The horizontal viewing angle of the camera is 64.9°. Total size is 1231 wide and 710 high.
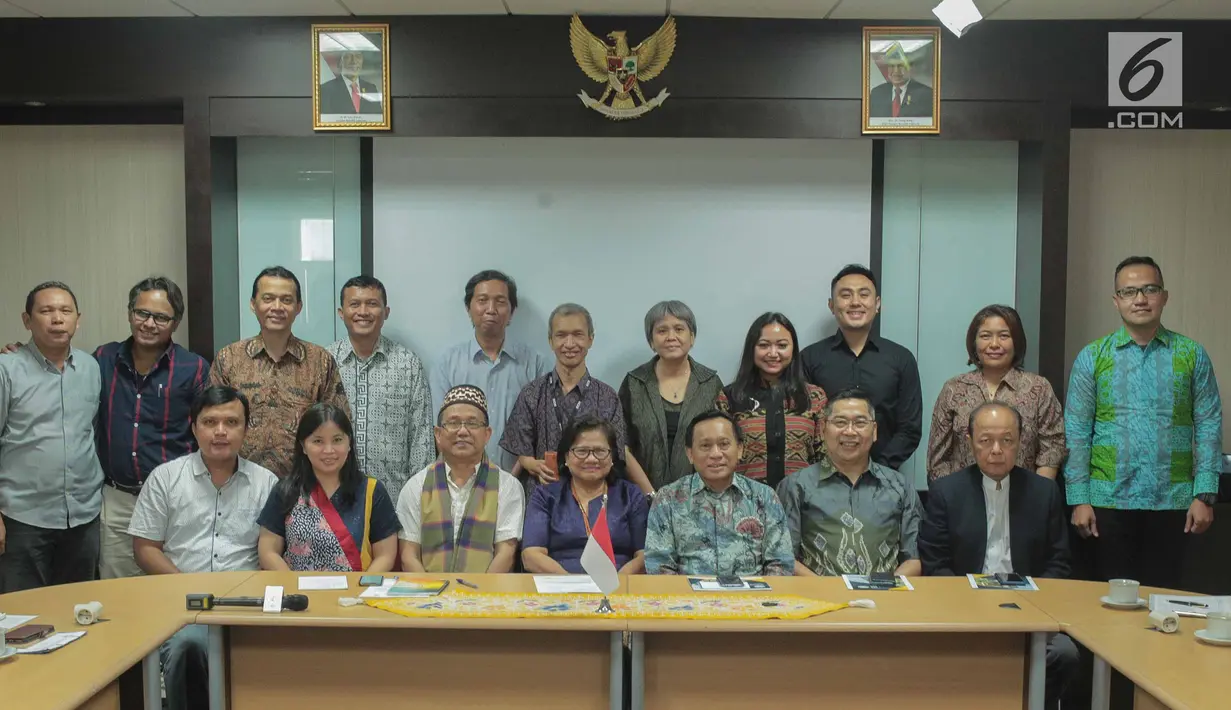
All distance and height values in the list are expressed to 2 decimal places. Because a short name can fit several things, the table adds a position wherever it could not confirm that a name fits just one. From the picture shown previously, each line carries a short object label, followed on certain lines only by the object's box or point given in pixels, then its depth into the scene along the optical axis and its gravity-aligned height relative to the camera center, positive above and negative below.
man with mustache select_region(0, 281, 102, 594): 3.59 -0.47
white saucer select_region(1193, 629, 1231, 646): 2.35 -0.77
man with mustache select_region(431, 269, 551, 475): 4.15 -0.19
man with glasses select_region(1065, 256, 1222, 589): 3.74 -0.44
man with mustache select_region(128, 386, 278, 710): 3.18 -0.63
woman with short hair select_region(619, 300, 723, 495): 3.80 -0.32
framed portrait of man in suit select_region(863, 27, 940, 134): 4.33 +1.08
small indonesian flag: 2.57 -0.66
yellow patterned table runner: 2.52 -0.77
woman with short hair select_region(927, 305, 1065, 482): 3.77 -0.30
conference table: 2.50 -0.89
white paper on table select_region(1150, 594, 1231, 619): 2.57 -0.76
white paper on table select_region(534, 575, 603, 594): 2.76 -0.78
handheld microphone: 2.54 -0.76
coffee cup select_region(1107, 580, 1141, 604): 2.64 -0.73
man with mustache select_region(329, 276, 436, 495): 3.96 -0.32
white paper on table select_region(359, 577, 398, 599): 2.67 -0.77
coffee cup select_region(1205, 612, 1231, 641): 2.35 -0.74
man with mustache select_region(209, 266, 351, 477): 3.74 -0.22
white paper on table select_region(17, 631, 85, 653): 2.24 -0.77
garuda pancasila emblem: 4.29 +1.14
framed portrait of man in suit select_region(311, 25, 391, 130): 4.32 +1.12
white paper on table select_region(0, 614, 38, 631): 2.34 -0.76
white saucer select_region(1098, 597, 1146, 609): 2.65 -0.77
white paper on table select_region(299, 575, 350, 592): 2.77 -0.77
